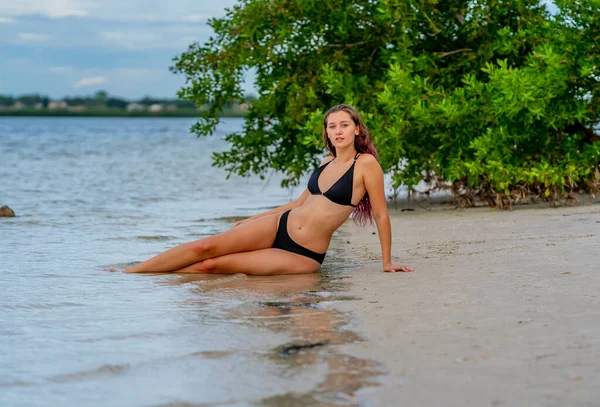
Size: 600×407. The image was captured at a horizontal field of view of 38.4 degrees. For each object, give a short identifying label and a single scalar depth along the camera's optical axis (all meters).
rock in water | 12.55
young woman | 7.00
